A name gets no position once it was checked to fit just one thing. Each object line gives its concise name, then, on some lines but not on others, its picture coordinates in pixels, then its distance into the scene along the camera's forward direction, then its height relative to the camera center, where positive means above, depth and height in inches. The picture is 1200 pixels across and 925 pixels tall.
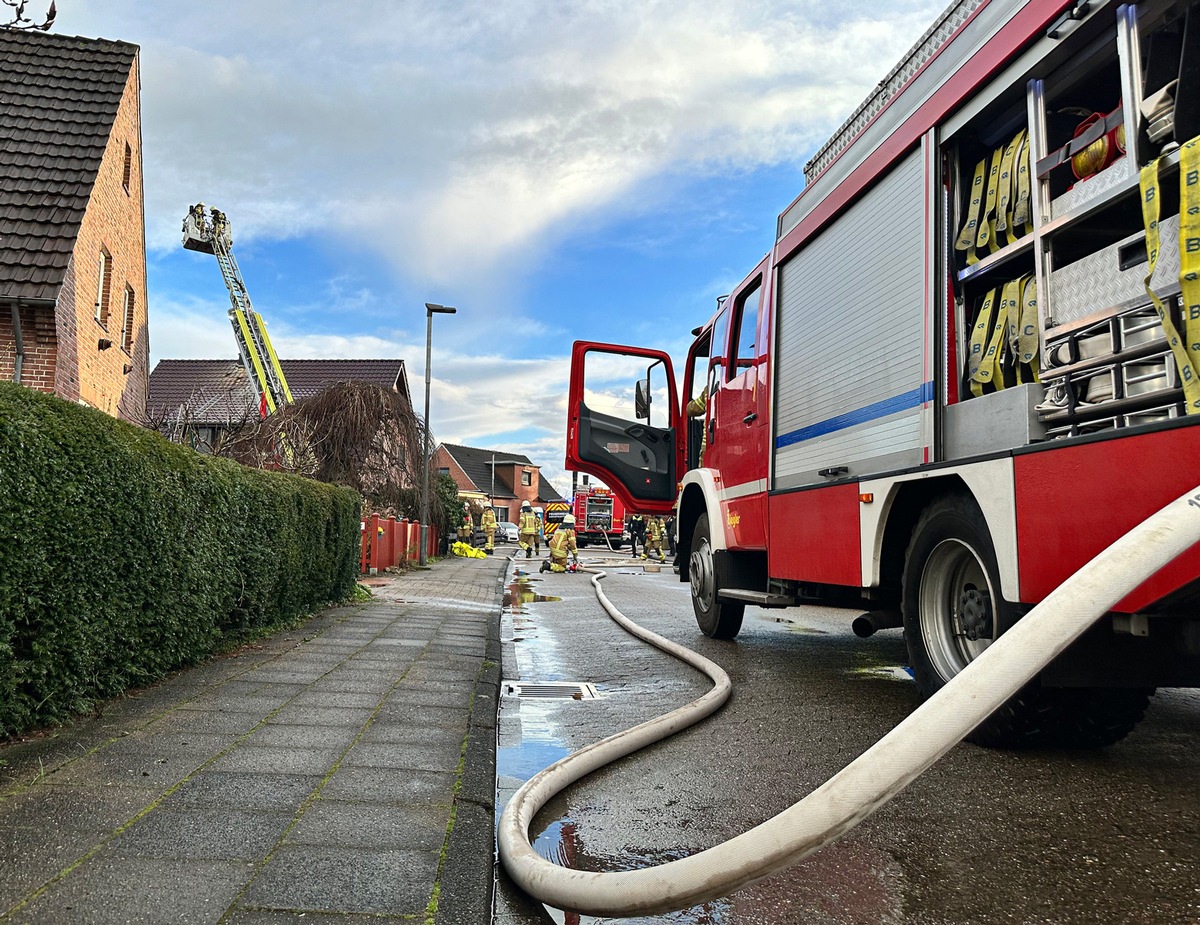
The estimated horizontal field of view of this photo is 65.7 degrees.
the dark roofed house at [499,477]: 3198.8 +191.5
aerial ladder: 946.7 +225.1
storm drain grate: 226.2 -40.5
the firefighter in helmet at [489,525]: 1455.5 +7.0
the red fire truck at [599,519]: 1878.7 +23.5
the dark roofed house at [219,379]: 1288.1 +259.7
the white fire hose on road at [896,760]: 72.6 -18.2
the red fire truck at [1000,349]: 121.0 +31.7
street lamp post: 876.0 +93.6
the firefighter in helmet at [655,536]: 1346.0 -7.4
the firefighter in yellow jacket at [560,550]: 880.9 -18.9
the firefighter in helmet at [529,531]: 1294.3 -1.6
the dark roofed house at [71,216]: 474.3 +177.0
